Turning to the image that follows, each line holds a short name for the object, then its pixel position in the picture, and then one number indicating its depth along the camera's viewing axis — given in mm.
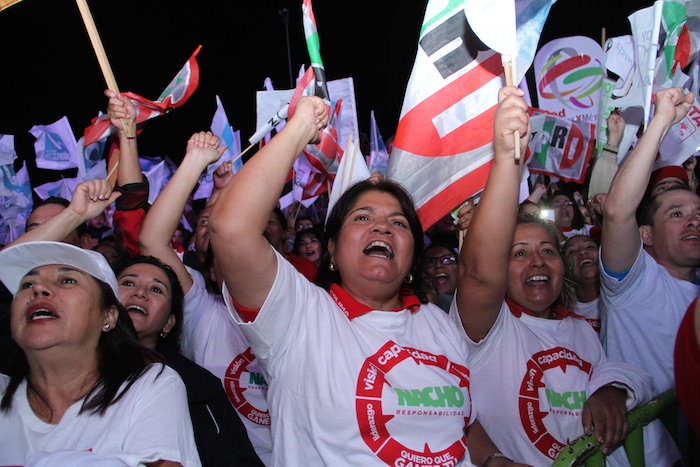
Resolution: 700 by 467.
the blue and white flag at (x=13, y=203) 6184
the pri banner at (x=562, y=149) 4785
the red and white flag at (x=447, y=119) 2719
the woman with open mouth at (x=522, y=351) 1990
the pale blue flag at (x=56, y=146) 6062
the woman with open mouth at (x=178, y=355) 2207
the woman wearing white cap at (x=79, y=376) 1822
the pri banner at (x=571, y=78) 5219
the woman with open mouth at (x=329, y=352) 1740
